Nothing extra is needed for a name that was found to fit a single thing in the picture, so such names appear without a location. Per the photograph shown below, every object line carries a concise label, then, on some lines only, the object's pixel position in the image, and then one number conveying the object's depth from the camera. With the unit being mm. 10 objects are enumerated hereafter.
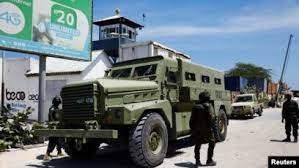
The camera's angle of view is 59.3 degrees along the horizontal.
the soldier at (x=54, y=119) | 6848
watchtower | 29921
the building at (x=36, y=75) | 16457
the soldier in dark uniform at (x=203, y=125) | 5983
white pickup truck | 18028
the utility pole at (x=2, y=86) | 16514
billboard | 8589
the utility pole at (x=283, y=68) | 43174
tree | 59560
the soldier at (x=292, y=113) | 8689
